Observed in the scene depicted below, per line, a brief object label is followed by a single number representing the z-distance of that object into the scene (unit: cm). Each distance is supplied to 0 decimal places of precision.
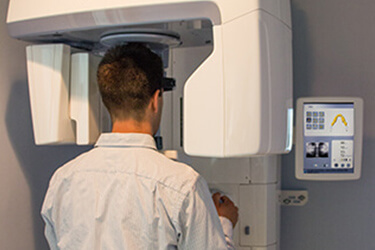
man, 114
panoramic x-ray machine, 105
